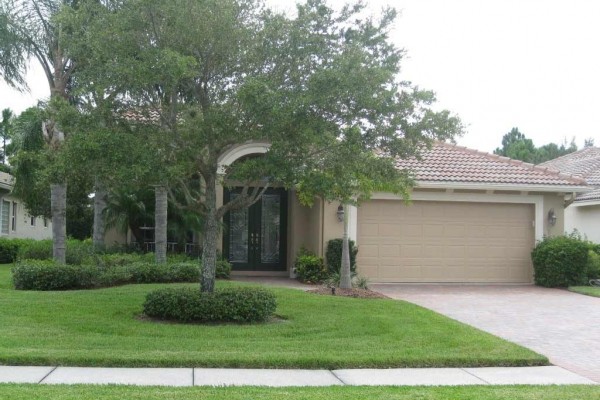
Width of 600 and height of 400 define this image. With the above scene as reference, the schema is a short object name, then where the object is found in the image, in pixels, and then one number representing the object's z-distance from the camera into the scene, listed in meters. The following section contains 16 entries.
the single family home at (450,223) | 17.89
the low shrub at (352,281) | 15.35
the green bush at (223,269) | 17.02
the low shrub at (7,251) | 24.19
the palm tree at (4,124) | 40.76
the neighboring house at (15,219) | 27.48
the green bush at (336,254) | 16.95
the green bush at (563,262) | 17.50
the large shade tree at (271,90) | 9.48
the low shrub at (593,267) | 18.27
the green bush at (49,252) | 16.22
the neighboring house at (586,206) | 24.03
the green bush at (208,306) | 10.26
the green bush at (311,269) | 17.22
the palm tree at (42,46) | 14.87
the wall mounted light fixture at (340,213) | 17.41
